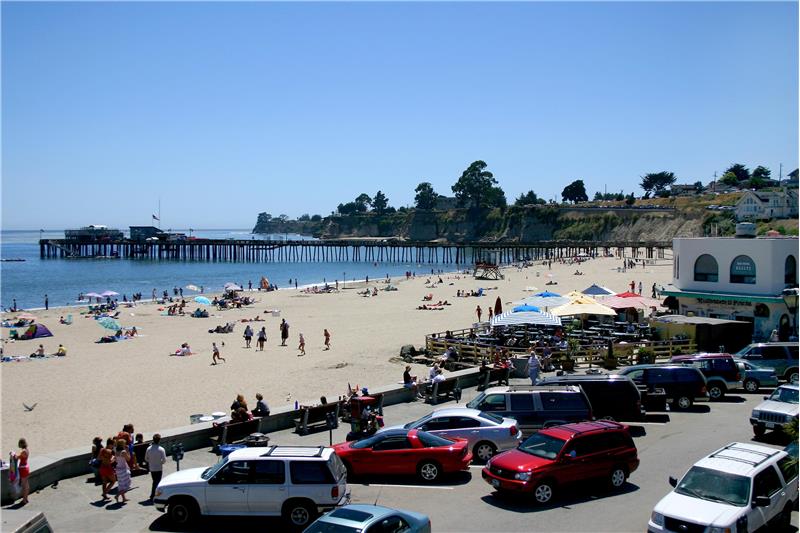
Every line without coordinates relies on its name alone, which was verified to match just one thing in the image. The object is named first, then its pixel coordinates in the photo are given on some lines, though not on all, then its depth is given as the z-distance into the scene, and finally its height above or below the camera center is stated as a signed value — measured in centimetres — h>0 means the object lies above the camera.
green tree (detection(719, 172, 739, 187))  17288 +1671
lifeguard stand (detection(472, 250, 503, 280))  7475 -269
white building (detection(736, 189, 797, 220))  11031 +655
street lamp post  2255 -165
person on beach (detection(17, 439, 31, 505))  1078 -346
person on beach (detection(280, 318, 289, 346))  3431 -411
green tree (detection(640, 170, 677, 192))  18988 +1801
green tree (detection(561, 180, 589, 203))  19425 +1551
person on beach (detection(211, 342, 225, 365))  2930 -450
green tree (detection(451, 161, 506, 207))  19300 +1654
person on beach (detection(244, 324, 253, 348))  3397 -424
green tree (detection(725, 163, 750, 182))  18912 +2021
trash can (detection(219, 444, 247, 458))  1235 -359
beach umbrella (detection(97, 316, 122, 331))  3644 -395
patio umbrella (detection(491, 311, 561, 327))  2257 -237
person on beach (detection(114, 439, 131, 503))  1103 -358
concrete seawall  1144 -370
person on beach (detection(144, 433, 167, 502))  1113 -339
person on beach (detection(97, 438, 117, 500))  1130 -358
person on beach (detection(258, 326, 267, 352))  3272 -420
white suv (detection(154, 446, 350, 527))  985 -343
